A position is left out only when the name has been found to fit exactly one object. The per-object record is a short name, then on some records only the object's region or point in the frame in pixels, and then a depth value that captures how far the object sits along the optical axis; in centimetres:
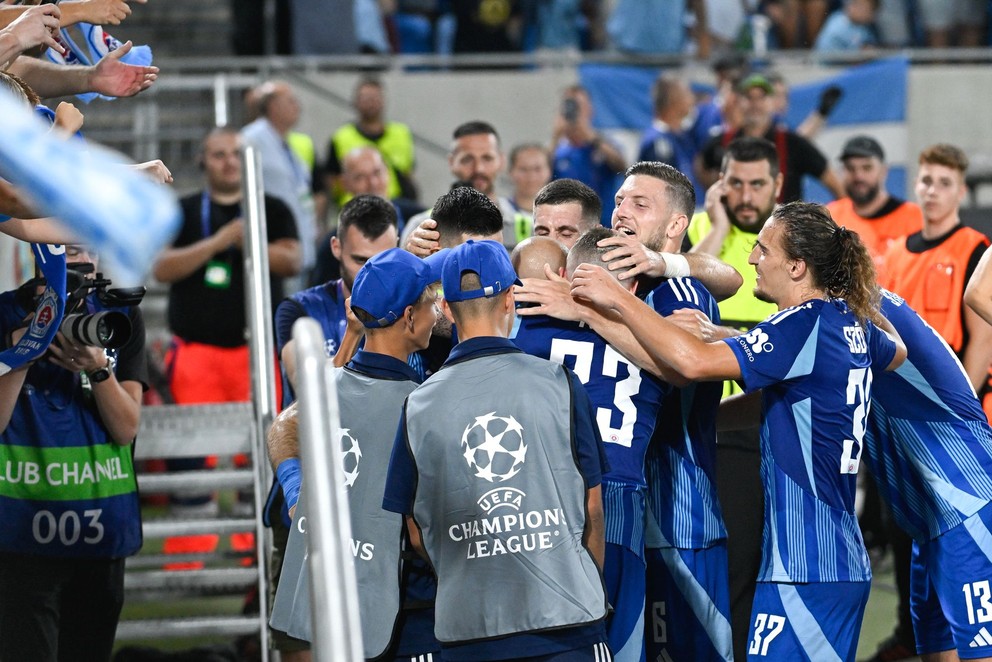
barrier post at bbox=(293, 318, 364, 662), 535
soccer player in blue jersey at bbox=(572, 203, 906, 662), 855
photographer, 970
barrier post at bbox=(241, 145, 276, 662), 1215
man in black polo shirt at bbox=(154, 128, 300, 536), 1555
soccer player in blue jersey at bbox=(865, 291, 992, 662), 956
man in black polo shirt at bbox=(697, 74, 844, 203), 1753
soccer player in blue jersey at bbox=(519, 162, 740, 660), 924
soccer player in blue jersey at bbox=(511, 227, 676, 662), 868
